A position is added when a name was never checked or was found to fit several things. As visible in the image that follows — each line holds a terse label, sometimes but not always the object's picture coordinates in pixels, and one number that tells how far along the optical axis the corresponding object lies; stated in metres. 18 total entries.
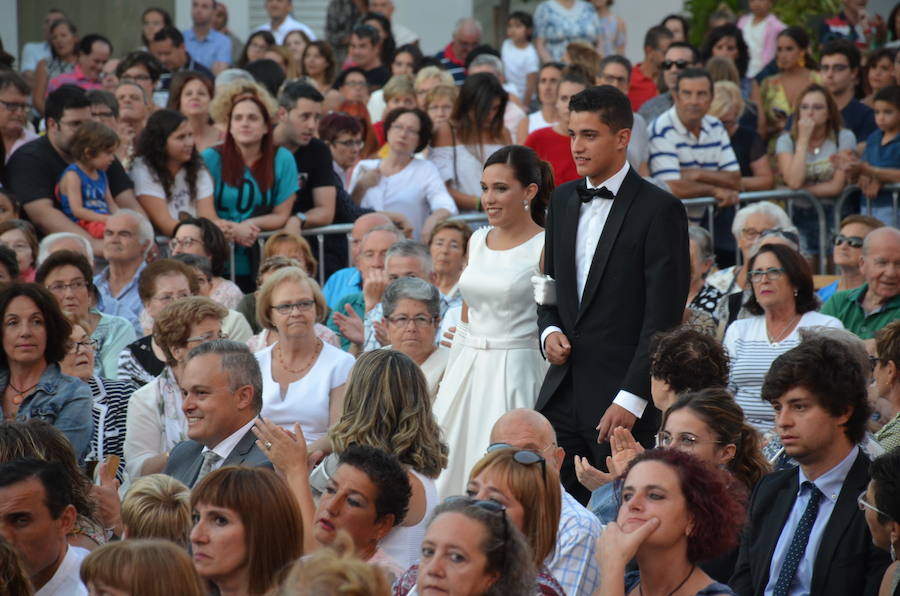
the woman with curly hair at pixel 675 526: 8.51
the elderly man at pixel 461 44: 30.21
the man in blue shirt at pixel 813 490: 9.48
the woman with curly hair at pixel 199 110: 21.50
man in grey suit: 11.64
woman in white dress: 12.81
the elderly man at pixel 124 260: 17.78
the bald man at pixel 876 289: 15.57
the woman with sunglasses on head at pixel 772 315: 14.61
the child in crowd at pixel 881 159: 20.95
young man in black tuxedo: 11.30
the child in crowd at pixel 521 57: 30.73
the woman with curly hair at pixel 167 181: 19.56
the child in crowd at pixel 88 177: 18.81
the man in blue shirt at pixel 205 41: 31.03
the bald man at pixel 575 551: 9.48
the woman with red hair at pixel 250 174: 19.92
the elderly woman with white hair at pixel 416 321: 14.42
